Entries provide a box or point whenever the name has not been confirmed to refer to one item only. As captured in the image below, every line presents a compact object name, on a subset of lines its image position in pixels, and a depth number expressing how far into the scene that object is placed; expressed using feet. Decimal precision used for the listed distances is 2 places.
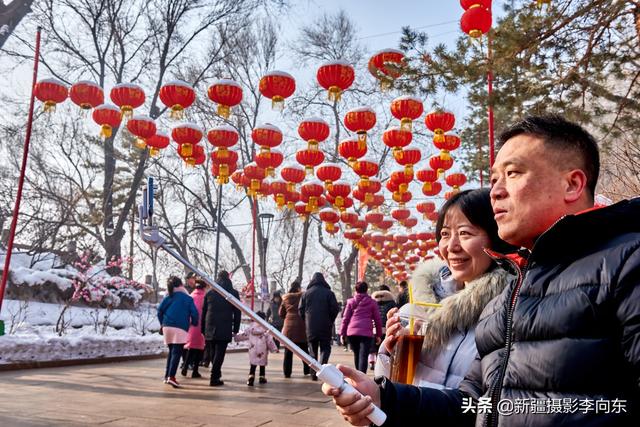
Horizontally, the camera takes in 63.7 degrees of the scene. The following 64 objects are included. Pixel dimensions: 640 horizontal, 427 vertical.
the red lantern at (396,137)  33.68
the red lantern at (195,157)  34.53
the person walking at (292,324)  31.00
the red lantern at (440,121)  31.17
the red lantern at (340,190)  43.86
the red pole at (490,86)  21.71
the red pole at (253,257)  57.98
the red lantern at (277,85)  28.71
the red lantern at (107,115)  31.19
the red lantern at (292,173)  39.19
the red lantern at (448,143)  34.24
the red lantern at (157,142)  35.12
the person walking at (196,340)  29.22
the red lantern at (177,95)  29.91
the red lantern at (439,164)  38.81
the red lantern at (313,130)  32.65
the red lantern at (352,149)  36.11
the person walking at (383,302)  35.26
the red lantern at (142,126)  33.04
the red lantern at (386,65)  23.95
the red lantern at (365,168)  39.27
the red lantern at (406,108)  29.12
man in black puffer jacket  3.54
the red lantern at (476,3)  22.36
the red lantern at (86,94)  30.30
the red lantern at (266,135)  33.94
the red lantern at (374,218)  57.17
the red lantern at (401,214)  56.54
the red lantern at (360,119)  31.96
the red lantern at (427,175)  40.96
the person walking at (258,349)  27.71
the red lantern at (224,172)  35.65
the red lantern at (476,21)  22.15
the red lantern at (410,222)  59.26
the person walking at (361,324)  28.94
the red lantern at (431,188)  42.11
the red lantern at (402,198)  45.32
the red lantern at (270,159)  36.14
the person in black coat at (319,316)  29.68
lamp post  64.64
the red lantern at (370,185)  42.44
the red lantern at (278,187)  42.70
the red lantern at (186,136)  33.22
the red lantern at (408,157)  36.76
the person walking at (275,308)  44.45
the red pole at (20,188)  25.34
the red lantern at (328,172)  40.27
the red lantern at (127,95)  29.89
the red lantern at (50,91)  29.81
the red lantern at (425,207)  56.32
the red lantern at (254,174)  39.84
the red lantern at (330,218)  57.72
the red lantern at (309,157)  35.40
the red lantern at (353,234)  60.75
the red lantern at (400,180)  42.33
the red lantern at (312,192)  43.86
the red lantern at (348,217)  55.06
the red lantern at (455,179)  45.52
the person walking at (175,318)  25.99
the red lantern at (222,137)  33.86
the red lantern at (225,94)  29.22
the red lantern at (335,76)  28.11
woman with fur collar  6.24
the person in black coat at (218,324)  26.76
